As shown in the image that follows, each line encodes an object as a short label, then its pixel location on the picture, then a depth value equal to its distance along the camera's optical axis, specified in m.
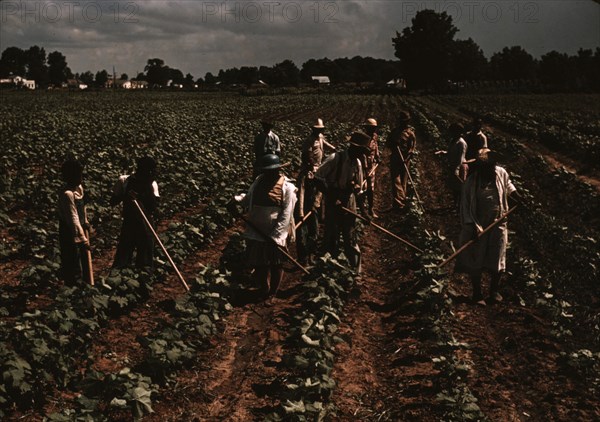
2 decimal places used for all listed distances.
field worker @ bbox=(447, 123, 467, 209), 11.14
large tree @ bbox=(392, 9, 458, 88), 88.19
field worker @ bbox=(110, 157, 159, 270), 6.85
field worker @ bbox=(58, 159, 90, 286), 6.51
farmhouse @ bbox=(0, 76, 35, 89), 110.50
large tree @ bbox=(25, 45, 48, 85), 152.75
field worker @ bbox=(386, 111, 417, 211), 11.95
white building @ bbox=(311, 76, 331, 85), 148.11
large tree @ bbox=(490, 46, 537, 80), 134.00
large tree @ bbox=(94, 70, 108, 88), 161.07
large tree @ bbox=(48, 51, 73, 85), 149.38
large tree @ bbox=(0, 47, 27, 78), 157.70
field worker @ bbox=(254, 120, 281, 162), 10.08
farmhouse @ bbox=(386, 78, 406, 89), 121.69
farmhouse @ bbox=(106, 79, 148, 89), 163.70
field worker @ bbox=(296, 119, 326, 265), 8.92
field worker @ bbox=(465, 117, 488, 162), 10.50
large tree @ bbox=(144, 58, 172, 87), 143.00
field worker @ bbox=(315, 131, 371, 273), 7.74
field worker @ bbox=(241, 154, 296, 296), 7.12
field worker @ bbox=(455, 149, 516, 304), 7.24
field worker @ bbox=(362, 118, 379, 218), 11.27
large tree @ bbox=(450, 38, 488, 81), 103.56
